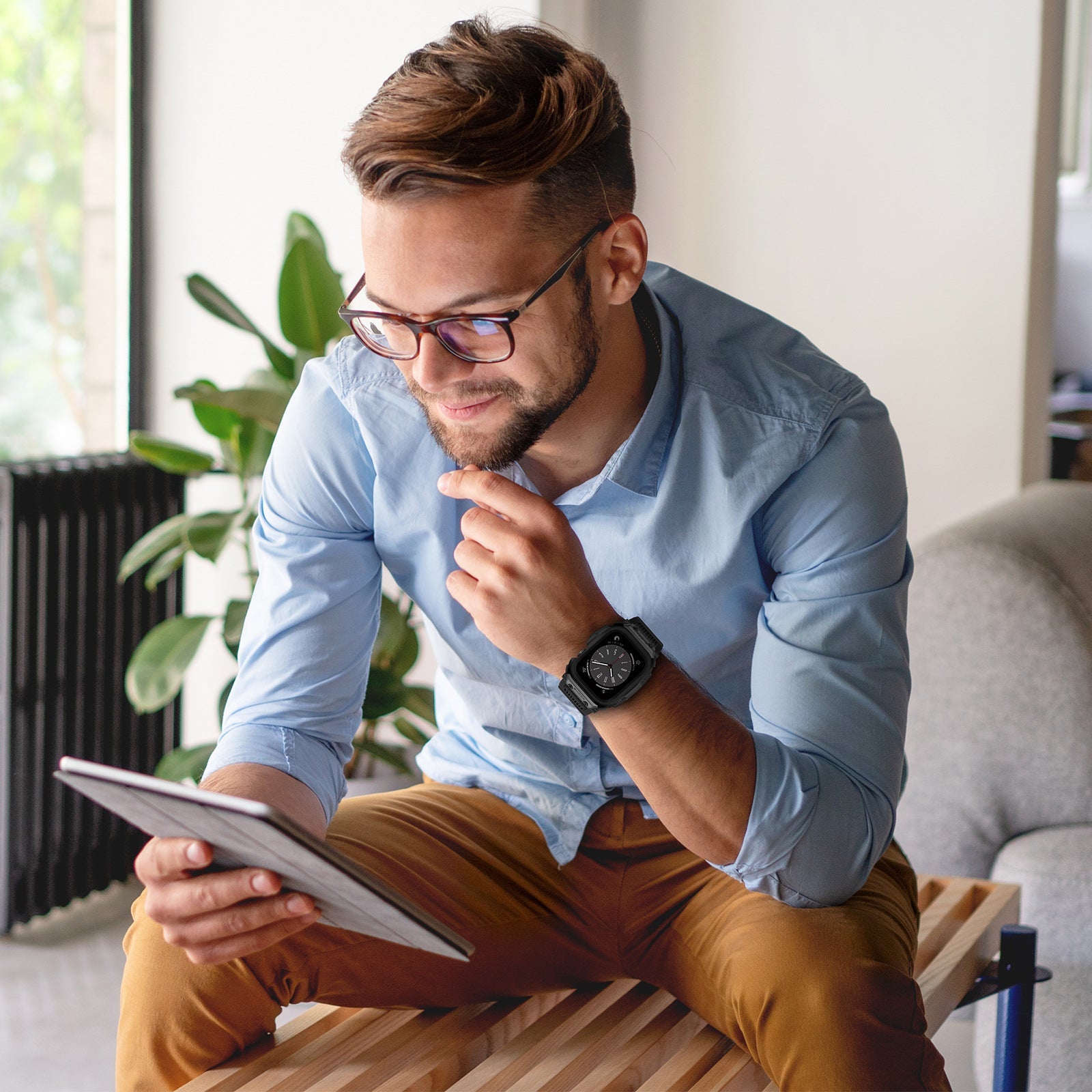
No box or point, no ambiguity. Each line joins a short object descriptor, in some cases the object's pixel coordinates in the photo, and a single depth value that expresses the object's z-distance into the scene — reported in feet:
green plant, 7.22
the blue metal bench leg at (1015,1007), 4.89
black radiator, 7.89
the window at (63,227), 8.83
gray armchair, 5.94
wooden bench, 3.65
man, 3.50
